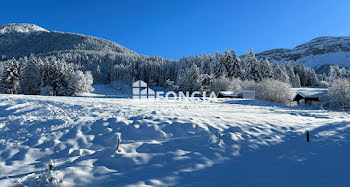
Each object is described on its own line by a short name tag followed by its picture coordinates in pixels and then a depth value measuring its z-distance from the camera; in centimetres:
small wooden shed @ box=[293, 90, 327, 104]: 4012
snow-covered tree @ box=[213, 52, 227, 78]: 5739
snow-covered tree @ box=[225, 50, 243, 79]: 5656
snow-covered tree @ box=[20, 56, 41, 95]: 4566
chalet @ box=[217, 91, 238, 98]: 4381
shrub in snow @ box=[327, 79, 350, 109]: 3089
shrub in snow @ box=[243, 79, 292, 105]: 4012
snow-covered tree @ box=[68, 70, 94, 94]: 5047
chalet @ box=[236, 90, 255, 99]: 4278
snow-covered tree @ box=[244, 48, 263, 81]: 5416
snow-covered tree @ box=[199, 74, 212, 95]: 5669
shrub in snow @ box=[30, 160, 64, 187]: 445
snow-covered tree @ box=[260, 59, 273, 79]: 5606
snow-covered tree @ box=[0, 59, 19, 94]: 4088
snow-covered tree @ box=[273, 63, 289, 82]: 6609
